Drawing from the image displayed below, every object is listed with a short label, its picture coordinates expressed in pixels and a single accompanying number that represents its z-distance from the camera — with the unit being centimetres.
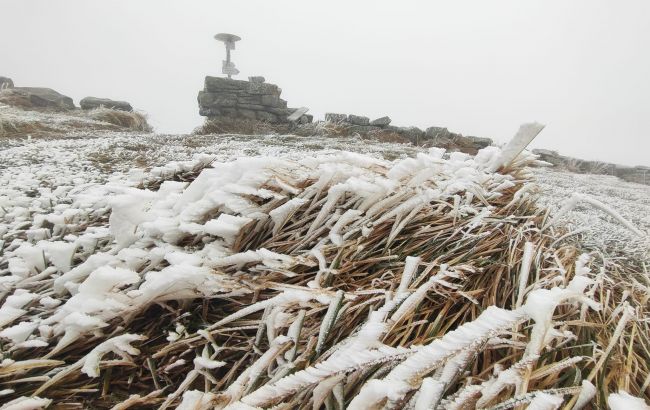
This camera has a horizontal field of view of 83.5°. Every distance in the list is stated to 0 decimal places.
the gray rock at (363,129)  813
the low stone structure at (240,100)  929
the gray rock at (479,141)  800
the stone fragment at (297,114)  959
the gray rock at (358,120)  861
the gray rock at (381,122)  864
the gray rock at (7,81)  1179
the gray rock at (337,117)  877
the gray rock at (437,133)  805
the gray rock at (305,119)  971
